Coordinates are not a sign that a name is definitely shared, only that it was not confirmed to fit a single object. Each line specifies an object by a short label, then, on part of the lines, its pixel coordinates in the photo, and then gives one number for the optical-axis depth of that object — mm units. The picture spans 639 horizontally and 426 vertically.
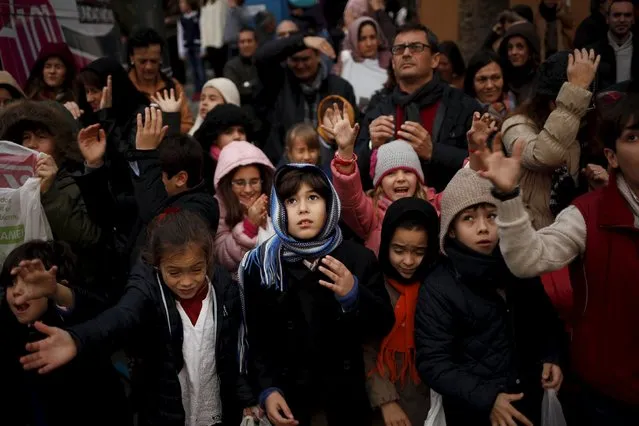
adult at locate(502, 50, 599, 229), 3641
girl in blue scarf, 3393
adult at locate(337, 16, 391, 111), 7250
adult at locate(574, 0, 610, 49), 6336
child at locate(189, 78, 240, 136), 6371
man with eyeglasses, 4711
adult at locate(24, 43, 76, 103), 5816
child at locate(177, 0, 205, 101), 12719
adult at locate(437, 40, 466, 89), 6836
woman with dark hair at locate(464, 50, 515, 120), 5859
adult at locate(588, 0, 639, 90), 5898
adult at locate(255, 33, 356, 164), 6066
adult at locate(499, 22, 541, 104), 6402
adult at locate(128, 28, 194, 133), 5883
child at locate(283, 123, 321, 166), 5133
